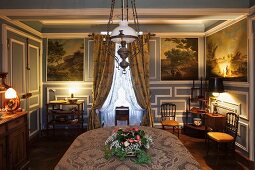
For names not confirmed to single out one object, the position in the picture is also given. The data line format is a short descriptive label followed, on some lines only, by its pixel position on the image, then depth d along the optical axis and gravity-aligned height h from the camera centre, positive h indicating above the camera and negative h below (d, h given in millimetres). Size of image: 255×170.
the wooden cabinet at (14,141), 2770 -818
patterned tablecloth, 1878 -701
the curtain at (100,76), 5191 +149
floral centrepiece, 1936 -596
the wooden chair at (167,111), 5586 -755
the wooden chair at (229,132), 3677 -931
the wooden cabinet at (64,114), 5051 -752
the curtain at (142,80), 5219 +38
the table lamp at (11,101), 3215 -284
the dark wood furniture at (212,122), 4141 -779
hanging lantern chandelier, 1938 +407
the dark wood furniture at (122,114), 5027 -740
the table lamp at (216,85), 4309 -64
